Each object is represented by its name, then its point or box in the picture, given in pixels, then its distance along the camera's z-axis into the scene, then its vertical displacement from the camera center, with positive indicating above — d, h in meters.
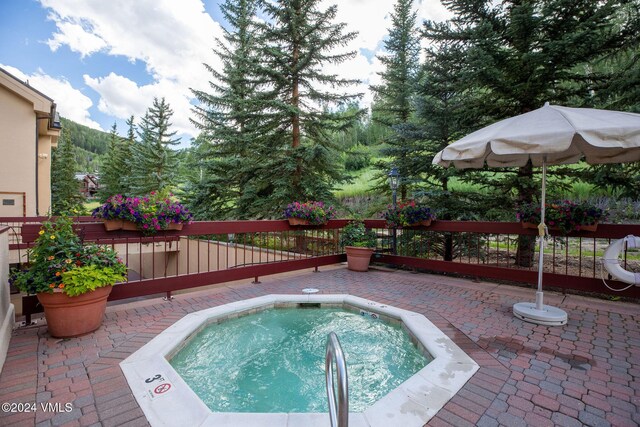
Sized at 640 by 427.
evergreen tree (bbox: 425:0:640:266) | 4.60 +2.68
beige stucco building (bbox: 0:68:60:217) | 7.53 +1.68
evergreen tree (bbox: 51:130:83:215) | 19.86 +2.14
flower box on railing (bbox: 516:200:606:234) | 3.71 -0.04
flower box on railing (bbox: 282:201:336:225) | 5.12 -0.07
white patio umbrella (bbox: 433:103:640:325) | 2.47 +0.68
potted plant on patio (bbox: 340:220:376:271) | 5.62 -0.66
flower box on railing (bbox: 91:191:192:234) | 3.24 -0.05
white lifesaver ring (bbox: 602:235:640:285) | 3.16 -0.53
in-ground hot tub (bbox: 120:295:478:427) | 1.60 -1.12
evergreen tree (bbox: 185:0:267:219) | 8.84 +2.80
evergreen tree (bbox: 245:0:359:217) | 8.05 +3.01
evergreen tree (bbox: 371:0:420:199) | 9.56 +5.03
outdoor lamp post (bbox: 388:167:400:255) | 5.59 +0.57
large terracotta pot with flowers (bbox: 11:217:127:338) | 2.52 -0.61
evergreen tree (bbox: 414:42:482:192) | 5.94 +2.20
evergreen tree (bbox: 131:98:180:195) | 15.94 +2.95
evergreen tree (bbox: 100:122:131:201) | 20.88 +2.72
